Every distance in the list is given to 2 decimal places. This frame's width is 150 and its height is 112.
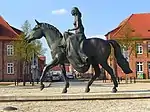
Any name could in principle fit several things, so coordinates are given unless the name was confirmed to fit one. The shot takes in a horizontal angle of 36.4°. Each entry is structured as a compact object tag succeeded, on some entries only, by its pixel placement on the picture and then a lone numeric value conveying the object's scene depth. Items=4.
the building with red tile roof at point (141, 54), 40.89
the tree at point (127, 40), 29.10
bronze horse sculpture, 9.43
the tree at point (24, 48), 25.96
